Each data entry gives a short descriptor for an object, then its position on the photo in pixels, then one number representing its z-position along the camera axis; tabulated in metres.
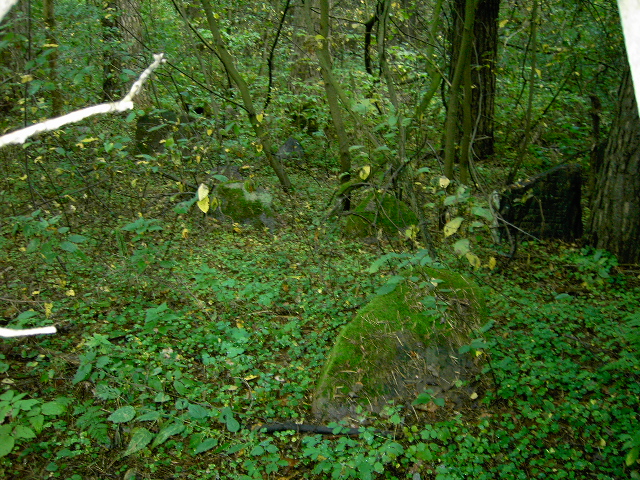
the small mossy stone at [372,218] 6.56
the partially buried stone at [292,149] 8.74
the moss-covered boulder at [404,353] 3.56
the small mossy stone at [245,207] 6.70
